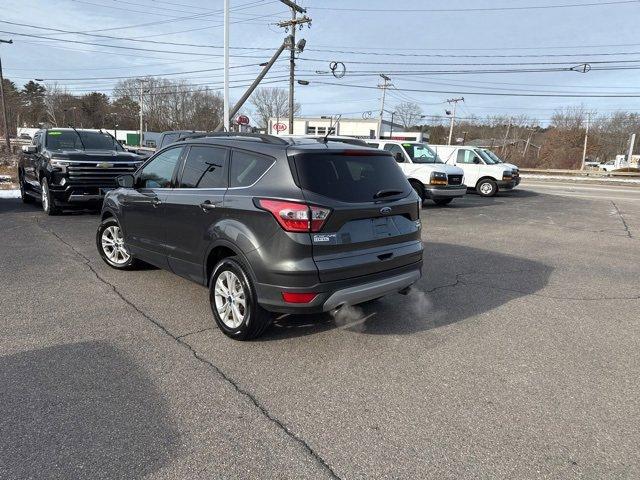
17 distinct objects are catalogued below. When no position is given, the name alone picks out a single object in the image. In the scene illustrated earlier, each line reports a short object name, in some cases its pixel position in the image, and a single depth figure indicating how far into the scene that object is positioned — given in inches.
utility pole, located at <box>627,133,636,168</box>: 2156.1
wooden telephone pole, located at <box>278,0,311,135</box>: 1055.0
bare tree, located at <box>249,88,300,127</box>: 3211.1
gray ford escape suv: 144.6
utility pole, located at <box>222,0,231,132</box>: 851.9
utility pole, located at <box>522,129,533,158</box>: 2791.1
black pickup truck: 385.1
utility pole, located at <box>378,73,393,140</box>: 2332.7
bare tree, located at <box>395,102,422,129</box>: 3565.0
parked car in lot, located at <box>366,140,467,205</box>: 560.4
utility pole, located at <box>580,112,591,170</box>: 2366.8
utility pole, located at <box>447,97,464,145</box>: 2678.2
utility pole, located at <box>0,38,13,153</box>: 1186.6
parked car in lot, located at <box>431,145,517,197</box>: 714.2
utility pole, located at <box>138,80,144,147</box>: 2532.7
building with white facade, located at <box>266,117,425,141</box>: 2741.1
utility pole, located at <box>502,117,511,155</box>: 3052.2
